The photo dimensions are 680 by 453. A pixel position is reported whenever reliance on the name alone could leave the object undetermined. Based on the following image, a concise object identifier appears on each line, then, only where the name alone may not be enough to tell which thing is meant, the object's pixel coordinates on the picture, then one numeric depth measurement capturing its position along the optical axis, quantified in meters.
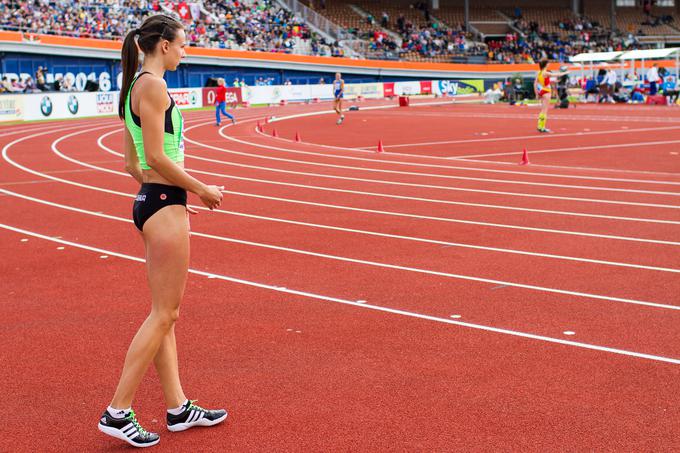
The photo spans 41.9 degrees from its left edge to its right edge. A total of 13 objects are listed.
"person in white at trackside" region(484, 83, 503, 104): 49.37
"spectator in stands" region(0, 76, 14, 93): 40.50
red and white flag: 55.44
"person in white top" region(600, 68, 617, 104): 44.81
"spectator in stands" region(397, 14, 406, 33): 72.15
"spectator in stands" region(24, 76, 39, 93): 41.82
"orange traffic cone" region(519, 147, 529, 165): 17.62
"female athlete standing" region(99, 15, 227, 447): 4.27
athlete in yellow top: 25.14
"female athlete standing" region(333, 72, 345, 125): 32.53
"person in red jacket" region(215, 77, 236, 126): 33.06
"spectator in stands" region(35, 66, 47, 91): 42.00
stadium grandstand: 51.06
